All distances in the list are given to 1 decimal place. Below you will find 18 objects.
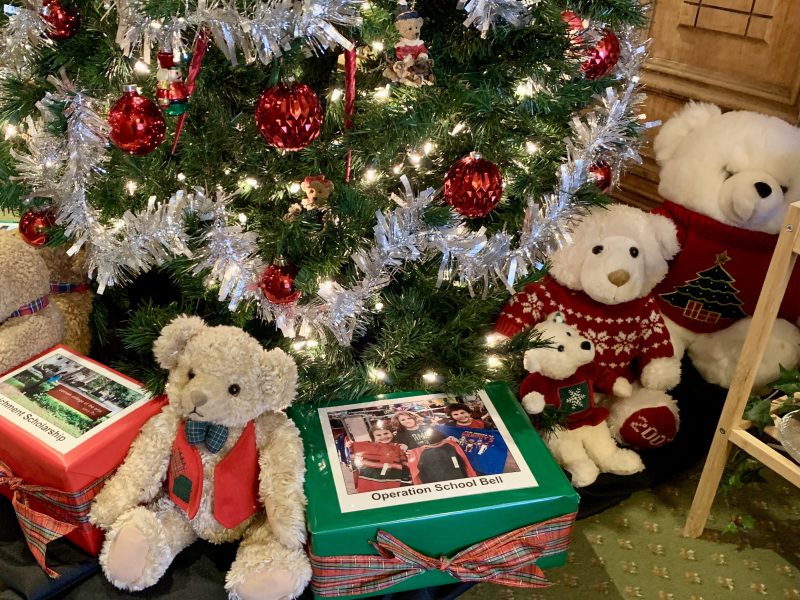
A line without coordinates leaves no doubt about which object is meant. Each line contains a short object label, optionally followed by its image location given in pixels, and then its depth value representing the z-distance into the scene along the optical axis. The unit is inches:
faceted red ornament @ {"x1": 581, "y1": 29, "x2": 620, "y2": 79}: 43.9
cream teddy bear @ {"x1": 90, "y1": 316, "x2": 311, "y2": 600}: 36.5
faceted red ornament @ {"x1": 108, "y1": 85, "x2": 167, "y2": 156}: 32.9
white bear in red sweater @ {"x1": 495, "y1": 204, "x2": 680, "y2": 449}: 50.1
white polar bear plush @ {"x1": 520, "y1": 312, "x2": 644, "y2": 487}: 49.4
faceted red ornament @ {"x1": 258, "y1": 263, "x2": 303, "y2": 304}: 40.0
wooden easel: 41.1
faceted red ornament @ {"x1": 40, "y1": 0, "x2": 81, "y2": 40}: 34.9
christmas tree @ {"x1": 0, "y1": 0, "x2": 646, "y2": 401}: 33.6
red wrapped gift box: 37.0
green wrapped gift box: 36.9
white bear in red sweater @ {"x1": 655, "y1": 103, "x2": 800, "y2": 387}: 51.1
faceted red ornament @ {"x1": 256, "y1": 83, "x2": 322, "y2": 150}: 31.9
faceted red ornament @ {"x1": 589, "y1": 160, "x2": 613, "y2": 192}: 50.1
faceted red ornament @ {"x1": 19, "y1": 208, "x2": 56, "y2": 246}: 43.4
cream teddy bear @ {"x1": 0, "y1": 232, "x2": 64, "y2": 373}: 43.1
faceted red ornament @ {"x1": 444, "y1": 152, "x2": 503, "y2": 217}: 37.9
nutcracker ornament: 32.9
